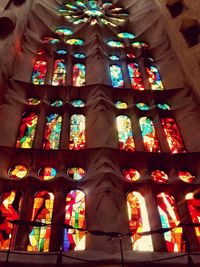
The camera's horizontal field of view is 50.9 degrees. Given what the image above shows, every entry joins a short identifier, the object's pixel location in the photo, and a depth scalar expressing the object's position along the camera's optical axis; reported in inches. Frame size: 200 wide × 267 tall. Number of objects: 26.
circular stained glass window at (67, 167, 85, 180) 199.4
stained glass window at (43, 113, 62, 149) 220.8
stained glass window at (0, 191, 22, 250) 163.7
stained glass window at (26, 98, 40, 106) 254.2
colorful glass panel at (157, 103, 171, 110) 259.3
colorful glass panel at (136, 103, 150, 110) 257.8
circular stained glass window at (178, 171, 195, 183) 203.1
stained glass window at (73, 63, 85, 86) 278.0
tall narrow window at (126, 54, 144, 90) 280.6
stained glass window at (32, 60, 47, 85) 278.7
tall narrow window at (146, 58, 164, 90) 282.4
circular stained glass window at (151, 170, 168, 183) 201.6
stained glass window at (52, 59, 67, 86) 277.7
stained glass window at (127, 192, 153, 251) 165.9
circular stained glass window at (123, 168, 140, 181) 201.3
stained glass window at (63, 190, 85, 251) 164.5
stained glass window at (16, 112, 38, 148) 221.1
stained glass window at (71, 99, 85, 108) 256.6
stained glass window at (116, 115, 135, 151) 222.3
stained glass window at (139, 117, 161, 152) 223.4
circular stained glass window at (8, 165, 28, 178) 198.0
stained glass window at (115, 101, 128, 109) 256.5
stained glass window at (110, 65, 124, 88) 279.0
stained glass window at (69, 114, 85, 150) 219.9
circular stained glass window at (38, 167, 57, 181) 197.3
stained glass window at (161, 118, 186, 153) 224.4
